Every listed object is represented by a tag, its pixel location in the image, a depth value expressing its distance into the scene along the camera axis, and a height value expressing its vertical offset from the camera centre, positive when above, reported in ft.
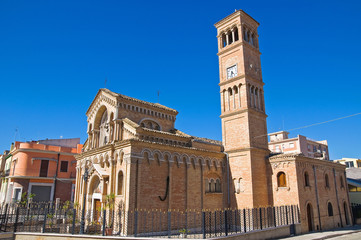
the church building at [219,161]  58.65 +7.65
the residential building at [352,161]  190.80 +22.08
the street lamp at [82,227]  44.31 -5.68
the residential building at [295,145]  172.10 +31.57
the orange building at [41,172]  96.89 +7.29
